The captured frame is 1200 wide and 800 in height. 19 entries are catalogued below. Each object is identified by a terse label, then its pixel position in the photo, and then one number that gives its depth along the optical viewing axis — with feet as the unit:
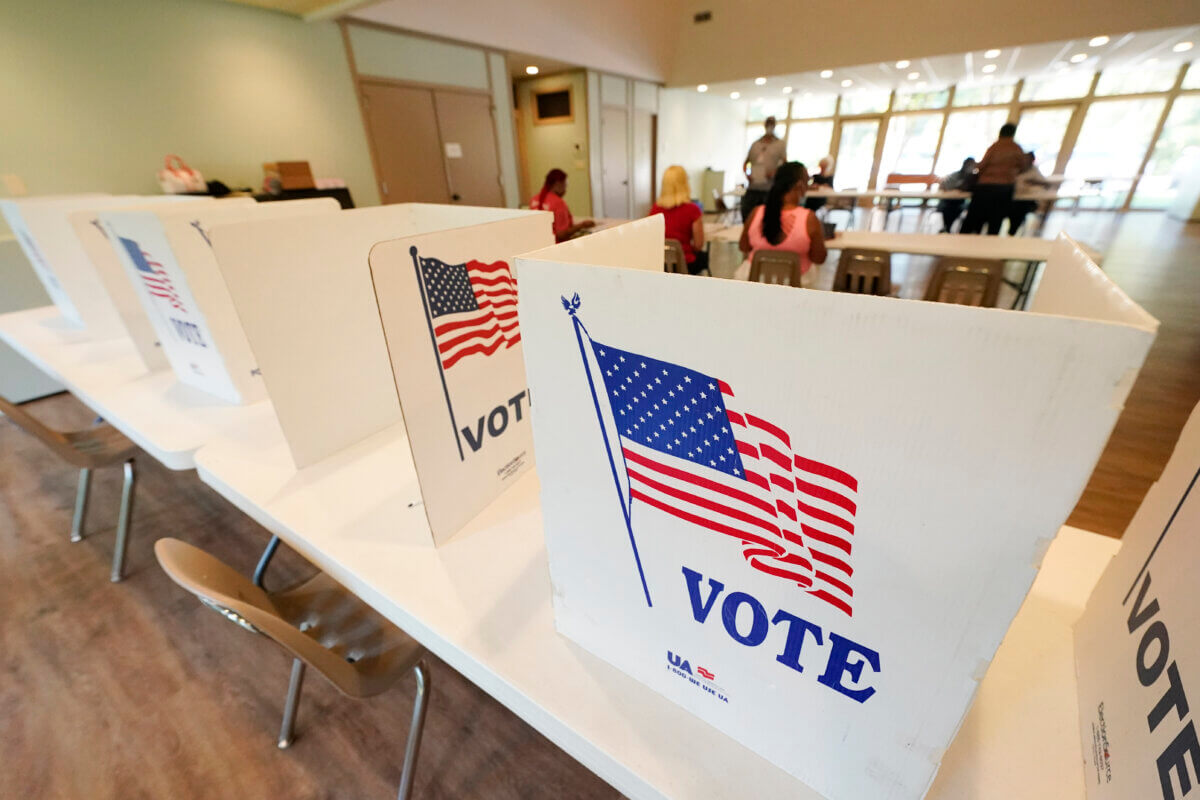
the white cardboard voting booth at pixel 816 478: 1.06
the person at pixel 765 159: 17.80
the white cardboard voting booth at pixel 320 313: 3.15
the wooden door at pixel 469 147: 17.34
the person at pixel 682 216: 9.82
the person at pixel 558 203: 11.85
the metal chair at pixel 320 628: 2.65
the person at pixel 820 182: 23.26
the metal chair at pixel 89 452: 5.28
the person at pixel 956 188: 22.61
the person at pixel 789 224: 8.22
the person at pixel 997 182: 15.48
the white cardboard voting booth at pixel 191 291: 3.89
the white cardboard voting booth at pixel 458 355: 2.48
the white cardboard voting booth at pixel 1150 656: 1.34
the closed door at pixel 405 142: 15.43
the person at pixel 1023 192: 17.61
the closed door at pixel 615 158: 24.12
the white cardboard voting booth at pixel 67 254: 6.09
